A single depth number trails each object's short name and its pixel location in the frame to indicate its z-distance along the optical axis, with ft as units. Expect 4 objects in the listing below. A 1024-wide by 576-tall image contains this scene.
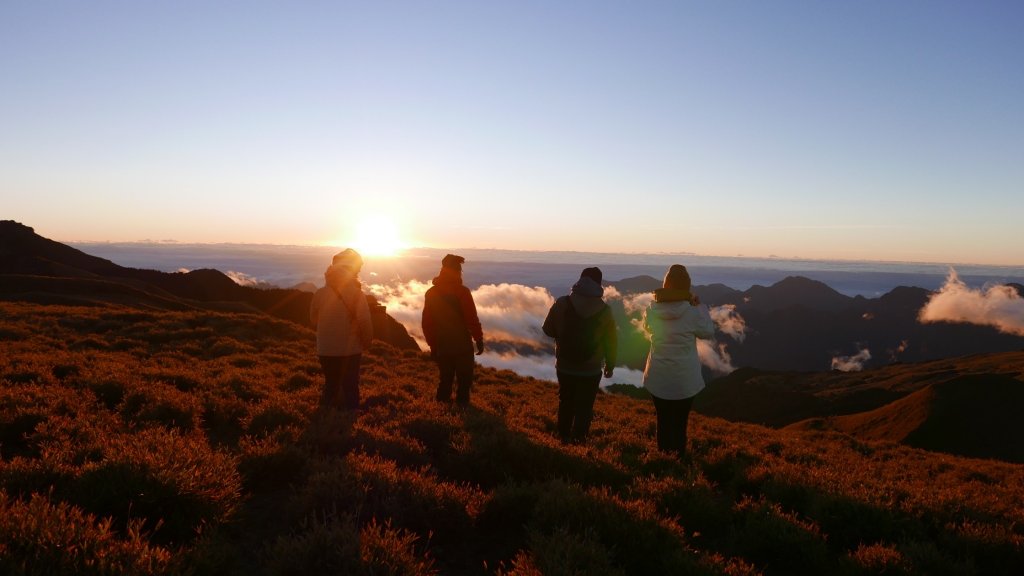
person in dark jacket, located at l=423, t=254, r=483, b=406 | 33.91
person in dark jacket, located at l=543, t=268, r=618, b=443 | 27.96
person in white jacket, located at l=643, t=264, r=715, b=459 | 25.95
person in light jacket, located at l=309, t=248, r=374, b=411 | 29.78
